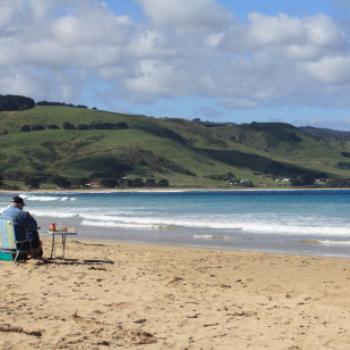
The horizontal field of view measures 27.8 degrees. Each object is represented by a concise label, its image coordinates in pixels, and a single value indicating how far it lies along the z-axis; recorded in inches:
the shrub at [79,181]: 6067.9
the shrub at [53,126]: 7805.1
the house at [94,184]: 6151.6
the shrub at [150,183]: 6161.4
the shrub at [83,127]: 7691.9
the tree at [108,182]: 6161.4
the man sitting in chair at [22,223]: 538.6
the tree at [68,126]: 7656.5
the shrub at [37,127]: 7751.0
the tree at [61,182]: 5962.6
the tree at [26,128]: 7736.2
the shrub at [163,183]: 6131.9
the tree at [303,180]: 7066.9
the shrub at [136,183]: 6205.7
